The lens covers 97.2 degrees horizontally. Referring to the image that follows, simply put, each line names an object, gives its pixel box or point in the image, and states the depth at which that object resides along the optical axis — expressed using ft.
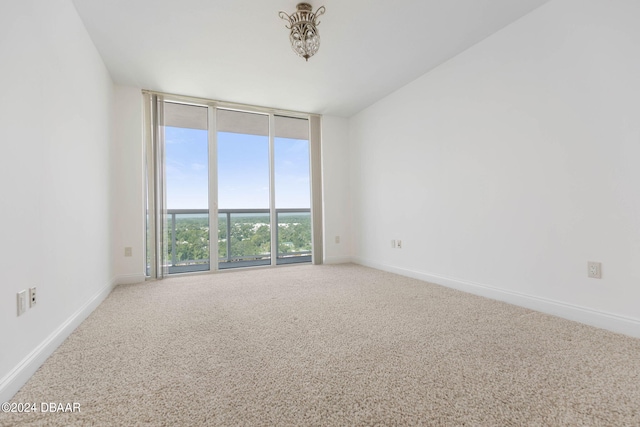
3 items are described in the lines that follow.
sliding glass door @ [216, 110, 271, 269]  12.89
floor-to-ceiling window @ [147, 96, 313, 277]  11.44
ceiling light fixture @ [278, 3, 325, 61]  6.84
